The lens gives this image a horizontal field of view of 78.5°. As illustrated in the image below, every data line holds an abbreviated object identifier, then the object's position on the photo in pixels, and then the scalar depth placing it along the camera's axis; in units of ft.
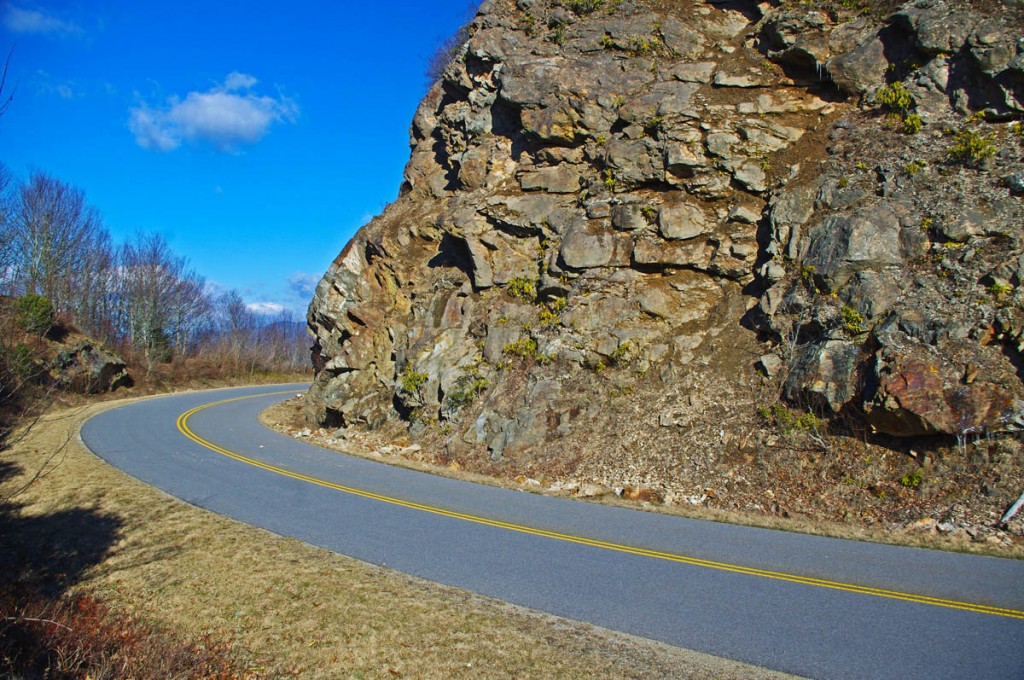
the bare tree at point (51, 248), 124.36
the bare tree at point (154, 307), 147.54
